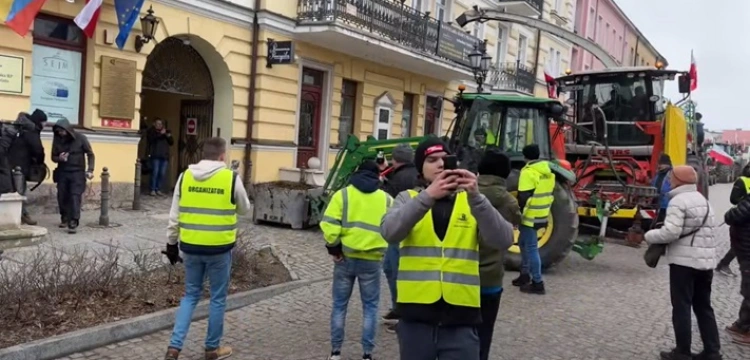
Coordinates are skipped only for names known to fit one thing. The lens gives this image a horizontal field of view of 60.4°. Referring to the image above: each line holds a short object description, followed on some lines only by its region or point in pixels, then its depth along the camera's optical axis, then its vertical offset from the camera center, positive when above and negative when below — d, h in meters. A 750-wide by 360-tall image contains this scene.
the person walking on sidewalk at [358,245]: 4.95 -0.72
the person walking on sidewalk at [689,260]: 5.45 -0.71
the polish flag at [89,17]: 10.33 +1.85
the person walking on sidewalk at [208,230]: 4.84 -0.68
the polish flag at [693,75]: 12.25 +1.91
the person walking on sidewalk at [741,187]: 7.43 -0.09
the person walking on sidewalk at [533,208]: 7.64 -0.52
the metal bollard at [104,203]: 9.76 -1.06
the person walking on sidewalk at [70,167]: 9.13 -0.53
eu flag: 11.23 +2.10
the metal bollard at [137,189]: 11.34 -0.96
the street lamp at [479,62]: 17.39 +2.68
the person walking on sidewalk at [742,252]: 6.23 -0.72
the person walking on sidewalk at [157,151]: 13.70 -0.32
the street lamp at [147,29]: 11.62 +1.94
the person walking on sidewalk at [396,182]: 5.71 -0.27
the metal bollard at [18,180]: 8.66 -0.72
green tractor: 8.84 +0.27
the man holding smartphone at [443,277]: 3.21 -0.60
